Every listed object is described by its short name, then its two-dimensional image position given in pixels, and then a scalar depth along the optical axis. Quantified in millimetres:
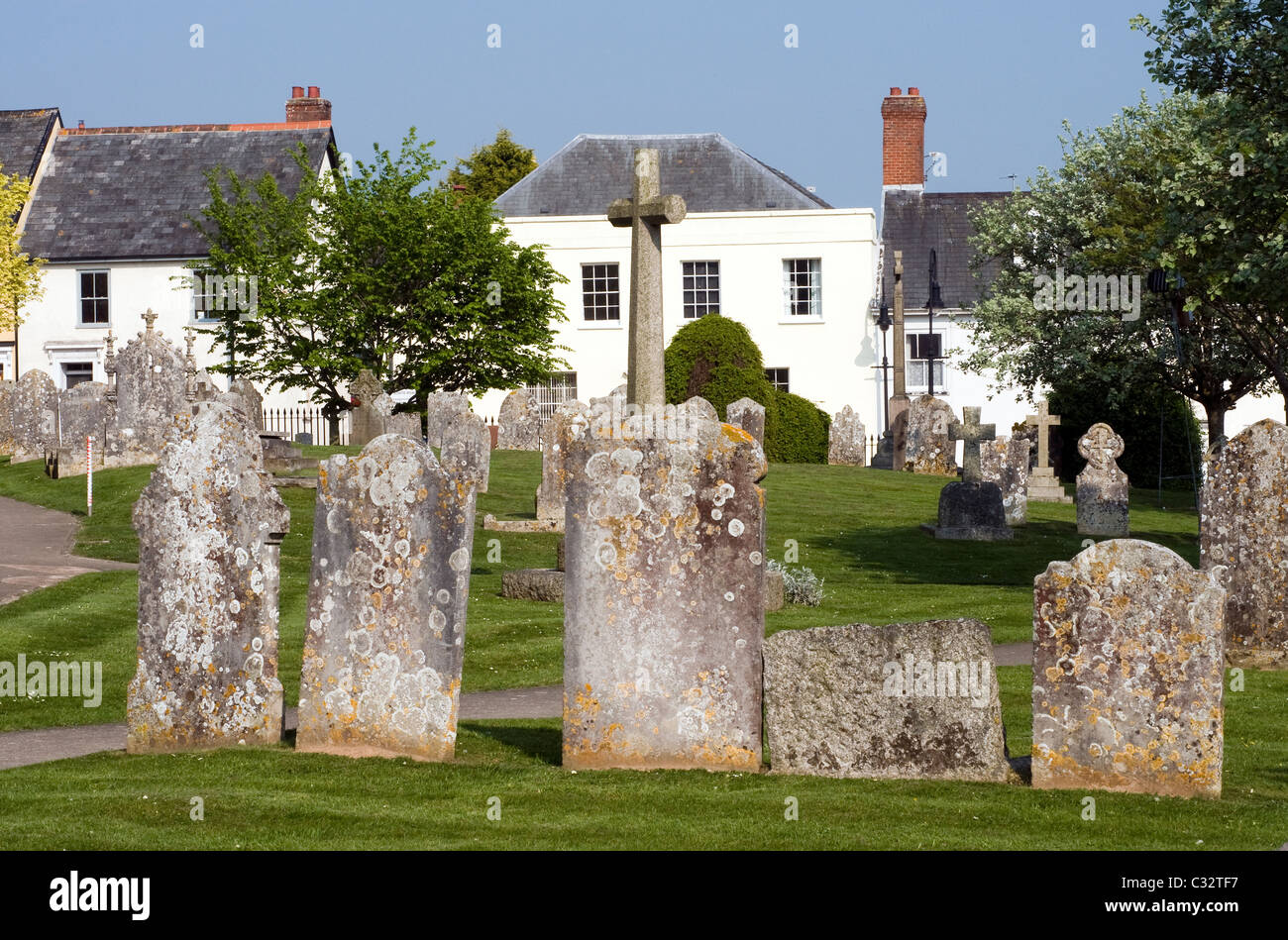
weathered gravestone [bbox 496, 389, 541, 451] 38906
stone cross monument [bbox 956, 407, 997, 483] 36438
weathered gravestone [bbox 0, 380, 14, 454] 36625
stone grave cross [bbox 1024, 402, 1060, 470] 33938
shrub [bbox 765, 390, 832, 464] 41312
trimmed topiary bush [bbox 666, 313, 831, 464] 41375
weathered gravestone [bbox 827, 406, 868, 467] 39875
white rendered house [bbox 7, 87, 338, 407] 49062
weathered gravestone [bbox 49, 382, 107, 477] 32031
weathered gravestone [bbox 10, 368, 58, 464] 33969
